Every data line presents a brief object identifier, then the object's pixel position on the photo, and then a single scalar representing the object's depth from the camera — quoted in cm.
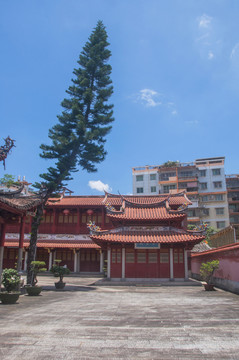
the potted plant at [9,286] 1077
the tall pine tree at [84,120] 1862
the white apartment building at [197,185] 5778
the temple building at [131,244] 2159
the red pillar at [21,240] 1598
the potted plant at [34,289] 1395
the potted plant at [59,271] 1707
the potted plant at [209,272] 1631
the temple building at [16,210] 1345
